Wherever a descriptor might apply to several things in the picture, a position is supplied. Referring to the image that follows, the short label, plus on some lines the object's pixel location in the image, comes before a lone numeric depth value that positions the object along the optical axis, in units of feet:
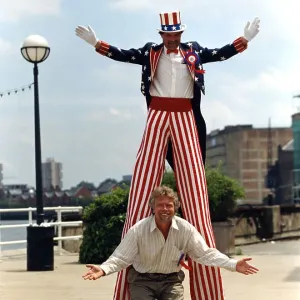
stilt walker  24.49
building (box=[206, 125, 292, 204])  401.98
